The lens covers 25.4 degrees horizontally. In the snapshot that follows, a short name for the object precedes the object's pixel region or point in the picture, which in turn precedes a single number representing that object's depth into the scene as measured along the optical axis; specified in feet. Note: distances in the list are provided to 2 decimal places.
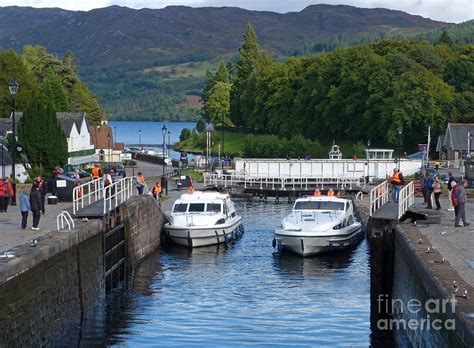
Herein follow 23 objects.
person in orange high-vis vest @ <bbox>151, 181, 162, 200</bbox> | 186.01
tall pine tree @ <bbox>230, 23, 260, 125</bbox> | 579.89
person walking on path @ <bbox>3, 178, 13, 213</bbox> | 150.20
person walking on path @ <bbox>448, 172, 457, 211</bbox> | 165.87
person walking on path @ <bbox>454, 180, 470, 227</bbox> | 125.39
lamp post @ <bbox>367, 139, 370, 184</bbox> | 307.29
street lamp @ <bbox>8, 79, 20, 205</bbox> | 173.88
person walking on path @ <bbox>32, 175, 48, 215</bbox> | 130.11
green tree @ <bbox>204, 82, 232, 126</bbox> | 651.37
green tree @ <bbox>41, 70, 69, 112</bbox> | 446.19
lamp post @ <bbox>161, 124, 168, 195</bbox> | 242.17
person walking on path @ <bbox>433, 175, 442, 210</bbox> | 150.87
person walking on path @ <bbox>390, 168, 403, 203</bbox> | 147.74
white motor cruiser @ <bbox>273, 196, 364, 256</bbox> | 150.10
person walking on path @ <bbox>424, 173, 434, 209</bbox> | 151.94
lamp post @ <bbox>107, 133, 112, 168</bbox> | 500.98
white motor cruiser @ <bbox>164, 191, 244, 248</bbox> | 160.25
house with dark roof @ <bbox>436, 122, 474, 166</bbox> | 369.09
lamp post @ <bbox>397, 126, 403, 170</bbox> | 383.47
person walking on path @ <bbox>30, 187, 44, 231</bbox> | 124.57
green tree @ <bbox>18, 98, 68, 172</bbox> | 249.14
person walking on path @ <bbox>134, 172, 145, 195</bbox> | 172.65
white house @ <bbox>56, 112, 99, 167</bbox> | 385.52
